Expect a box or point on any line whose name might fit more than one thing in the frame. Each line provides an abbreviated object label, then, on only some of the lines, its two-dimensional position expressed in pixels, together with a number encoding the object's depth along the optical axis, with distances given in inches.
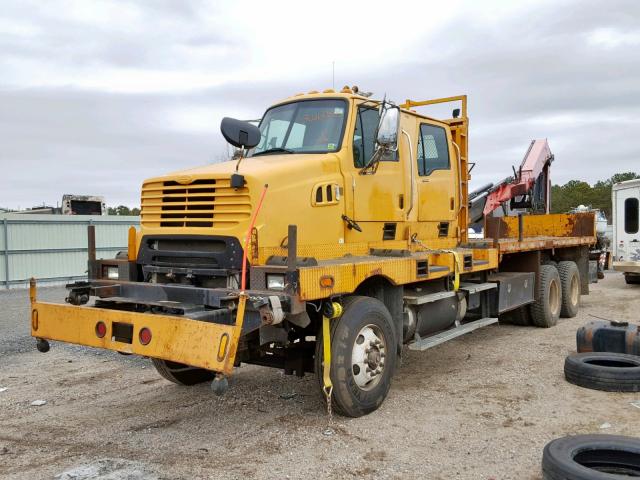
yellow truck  193.8
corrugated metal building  698.8
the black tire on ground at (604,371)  249.8
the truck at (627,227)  649.0
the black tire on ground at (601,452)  165.8
